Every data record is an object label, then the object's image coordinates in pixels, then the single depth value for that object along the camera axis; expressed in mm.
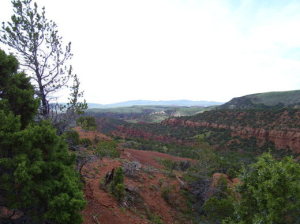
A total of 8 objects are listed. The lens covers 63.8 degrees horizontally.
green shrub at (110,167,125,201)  15648
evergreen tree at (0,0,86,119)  10578
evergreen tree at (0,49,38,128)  7848
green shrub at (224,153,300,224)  9619
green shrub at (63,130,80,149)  12045
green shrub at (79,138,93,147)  22578
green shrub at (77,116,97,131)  12832
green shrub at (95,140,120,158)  20675
